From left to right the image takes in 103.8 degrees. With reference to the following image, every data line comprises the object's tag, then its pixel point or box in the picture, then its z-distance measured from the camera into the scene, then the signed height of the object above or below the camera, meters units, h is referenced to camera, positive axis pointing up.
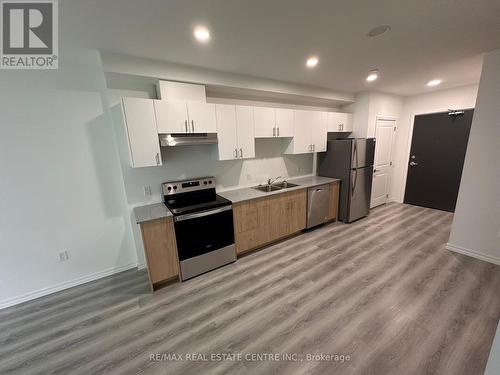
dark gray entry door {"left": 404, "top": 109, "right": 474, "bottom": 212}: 4.04 -0.37
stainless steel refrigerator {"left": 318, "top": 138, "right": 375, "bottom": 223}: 3.66 -0.50
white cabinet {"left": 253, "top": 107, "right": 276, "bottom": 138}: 3.01 +0.40
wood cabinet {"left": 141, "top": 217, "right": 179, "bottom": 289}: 2.19 -1.11
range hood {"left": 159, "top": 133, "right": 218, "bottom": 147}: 2.35 +0.15
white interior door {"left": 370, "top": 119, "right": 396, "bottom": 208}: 4.40 -0.41
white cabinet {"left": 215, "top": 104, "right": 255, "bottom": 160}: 2.70 +0.25
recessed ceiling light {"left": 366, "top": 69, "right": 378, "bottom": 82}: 2.86 +1.04
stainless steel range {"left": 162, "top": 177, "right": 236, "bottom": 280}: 2.37 -0.94
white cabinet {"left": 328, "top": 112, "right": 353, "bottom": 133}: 3.89 +0.46
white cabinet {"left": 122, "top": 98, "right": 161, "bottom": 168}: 2.13 +0.23
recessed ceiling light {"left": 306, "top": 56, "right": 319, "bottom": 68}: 2.34 +1.03
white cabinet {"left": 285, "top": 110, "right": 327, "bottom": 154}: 3.47 +0.25
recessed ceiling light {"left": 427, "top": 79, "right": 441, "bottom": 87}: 3.40 +1.04
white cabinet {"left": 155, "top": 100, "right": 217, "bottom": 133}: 2.27 +0.41
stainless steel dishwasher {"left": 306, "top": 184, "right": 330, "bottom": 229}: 3.50 -1.06
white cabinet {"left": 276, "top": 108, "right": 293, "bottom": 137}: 3.23 +0.41
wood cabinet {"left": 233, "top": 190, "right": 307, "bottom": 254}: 2.86 -1.10
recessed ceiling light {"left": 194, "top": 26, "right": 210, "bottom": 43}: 1.67 +1.02
